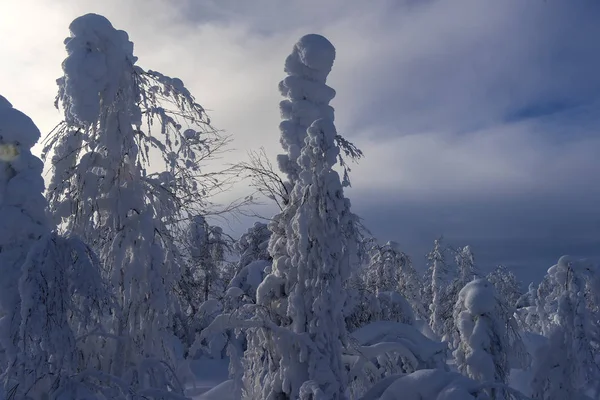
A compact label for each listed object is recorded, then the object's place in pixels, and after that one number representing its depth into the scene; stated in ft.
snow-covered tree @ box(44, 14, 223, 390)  23.73
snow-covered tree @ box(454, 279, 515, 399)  39.96
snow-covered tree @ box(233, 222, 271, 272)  93.62
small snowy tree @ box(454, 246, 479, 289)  163.43
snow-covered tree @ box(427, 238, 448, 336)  142.37
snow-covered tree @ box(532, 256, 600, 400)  42.11
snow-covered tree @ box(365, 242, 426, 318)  87.86
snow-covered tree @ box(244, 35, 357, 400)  29.58
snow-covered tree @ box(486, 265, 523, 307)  183.28
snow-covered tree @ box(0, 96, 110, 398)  17.98
